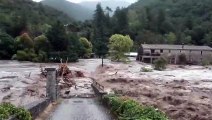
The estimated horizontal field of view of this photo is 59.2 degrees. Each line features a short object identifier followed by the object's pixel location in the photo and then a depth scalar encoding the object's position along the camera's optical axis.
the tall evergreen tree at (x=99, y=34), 55.90
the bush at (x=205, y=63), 44.60
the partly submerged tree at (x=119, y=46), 46.44
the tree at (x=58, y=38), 42.24
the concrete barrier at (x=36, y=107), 8.72
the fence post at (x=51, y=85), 13.11
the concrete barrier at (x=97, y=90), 14.84
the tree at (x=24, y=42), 42.32
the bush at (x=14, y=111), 6.48
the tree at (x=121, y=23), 66.27
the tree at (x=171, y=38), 60.68
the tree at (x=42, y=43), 42.34
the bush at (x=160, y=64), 36.74
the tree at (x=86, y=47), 49.84
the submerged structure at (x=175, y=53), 46.91
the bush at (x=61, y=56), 41.66
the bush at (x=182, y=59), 46.28
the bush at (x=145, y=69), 33.86
